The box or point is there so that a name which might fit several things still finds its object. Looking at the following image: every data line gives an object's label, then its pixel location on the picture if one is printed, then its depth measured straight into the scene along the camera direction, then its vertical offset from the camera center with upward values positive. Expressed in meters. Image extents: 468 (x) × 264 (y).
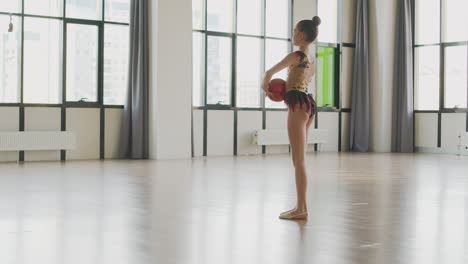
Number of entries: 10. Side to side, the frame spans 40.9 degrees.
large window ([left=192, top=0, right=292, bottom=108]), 11.88 +1.66
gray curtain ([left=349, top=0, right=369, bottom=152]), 13.95 +0.98
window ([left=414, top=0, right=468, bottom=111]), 13.11 +1.66
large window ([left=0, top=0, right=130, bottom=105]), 10.09 +1.30
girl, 4.12 +0.22
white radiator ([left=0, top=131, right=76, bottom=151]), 9.77 -0.18
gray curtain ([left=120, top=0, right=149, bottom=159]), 10.82 +0.67
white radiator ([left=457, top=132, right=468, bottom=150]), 12.78 -0.17
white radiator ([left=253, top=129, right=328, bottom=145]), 12.47 -0.13
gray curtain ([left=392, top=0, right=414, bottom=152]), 13.66 +1.01
